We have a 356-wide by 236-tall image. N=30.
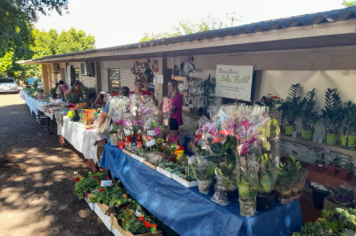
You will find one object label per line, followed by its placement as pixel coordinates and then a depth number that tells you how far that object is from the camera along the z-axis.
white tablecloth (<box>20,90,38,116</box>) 10.60
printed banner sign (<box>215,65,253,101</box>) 4.74
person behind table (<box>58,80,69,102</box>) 9.38
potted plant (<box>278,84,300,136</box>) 3.89
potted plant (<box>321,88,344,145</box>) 3.43
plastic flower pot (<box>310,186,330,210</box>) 3.36
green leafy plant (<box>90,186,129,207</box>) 3.54
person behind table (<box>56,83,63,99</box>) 10.03
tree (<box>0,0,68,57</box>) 8.20
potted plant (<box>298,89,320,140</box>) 3.70
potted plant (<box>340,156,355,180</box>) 3.30
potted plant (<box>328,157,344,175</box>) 3.42
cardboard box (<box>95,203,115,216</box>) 3.35
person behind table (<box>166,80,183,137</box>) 4.92
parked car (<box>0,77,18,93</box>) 22.76
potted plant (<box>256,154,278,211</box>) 1.98
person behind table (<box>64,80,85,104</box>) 7.81
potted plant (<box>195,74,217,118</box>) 5.56
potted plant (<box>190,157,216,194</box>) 2.27
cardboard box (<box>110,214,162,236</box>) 2.96
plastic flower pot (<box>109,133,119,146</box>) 4.03
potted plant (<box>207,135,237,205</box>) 2.12
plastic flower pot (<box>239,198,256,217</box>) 1.96
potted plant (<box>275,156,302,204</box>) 2.14
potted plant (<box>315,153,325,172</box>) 3.61
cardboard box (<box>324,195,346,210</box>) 2.81
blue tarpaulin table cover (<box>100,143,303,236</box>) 2.00
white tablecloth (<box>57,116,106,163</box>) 4.77
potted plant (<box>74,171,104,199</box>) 4.09
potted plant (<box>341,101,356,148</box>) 3.24
